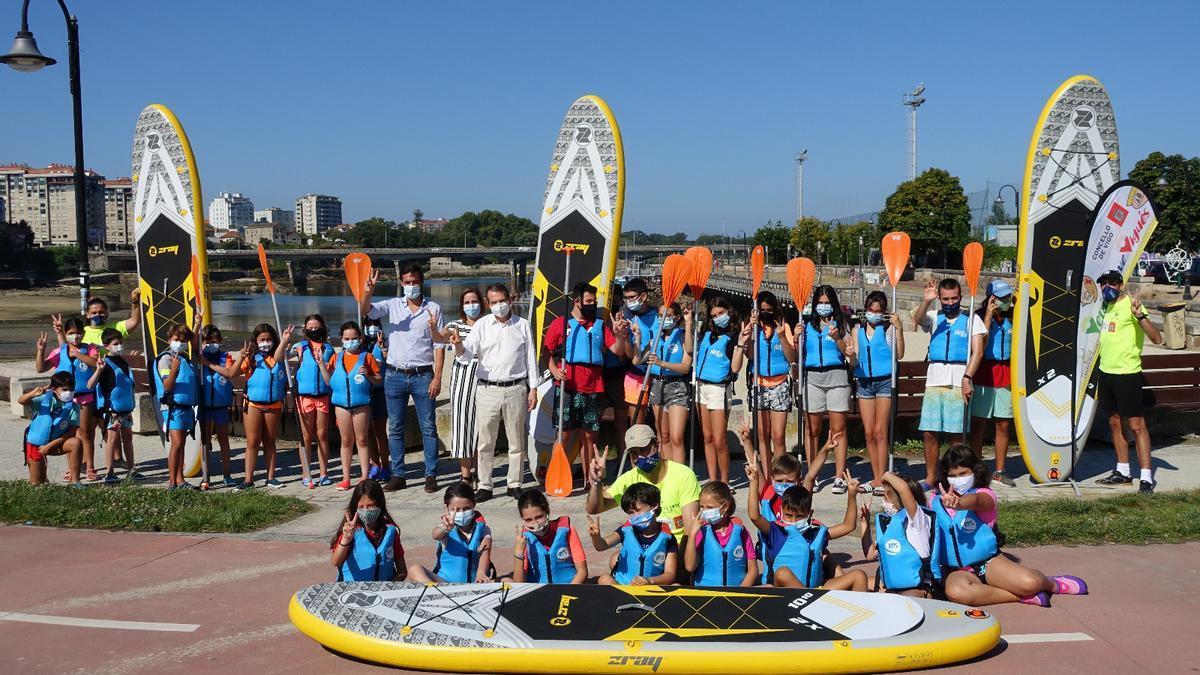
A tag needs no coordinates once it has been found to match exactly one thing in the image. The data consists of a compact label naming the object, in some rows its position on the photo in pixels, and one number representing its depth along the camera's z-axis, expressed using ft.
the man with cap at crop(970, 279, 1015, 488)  29.25
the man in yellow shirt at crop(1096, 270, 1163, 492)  28.68
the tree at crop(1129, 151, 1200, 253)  162.30
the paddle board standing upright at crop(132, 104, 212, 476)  33.88
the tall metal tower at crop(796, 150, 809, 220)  316.19
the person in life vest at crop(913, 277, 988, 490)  27.63
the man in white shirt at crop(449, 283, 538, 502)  28.02
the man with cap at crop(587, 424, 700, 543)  20.22
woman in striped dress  28.50
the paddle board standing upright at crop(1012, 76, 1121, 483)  29.37
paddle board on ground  15.48
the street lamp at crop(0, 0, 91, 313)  35.45
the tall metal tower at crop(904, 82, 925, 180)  276.00
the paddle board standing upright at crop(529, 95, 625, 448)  32.55
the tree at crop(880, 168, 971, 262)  197.77
